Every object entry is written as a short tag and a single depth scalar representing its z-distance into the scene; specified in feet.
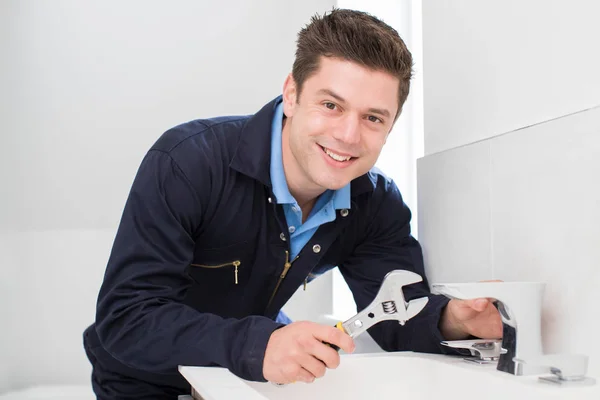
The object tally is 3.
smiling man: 2.96
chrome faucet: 2.81
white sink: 2.55
